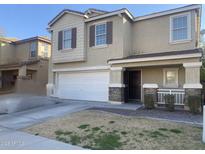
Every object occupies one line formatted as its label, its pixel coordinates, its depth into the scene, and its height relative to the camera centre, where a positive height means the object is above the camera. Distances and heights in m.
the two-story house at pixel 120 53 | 9.40 +1.95
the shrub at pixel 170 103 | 7.83 -1.12
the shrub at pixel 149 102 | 8.18 -1.13
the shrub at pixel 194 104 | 7.25 -1.08
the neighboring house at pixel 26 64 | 13.11 +1.44
